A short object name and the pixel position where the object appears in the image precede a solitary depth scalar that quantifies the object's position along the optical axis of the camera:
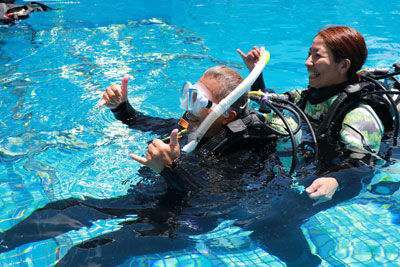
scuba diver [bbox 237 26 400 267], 2.73
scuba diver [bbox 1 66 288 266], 2.49
